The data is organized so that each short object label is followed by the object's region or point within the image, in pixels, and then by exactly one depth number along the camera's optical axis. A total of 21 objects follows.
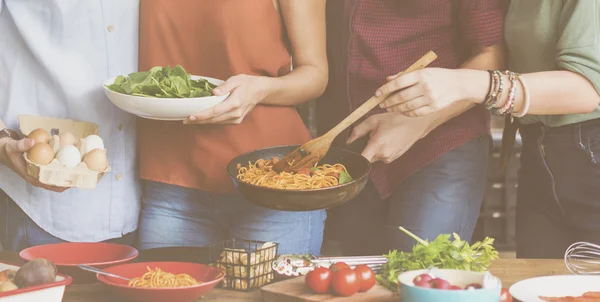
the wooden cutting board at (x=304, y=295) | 2.38
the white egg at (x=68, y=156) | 2.55
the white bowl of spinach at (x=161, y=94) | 2.65
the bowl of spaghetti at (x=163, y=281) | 2.31
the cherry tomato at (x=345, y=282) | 2.37
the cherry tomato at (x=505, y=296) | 2.31
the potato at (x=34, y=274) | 2.23
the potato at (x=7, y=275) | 2.28
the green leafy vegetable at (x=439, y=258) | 2.42
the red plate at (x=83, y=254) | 2.46
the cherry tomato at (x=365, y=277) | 2.40
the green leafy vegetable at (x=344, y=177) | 2.67
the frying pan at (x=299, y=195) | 2.50
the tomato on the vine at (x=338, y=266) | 2.42
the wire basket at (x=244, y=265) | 2.46
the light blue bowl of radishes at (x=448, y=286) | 2.18
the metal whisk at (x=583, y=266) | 2.58
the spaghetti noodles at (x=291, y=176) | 2.63
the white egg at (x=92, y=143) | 2.59
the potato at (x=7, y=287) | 2.21
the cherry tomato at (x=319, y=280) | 2.39
